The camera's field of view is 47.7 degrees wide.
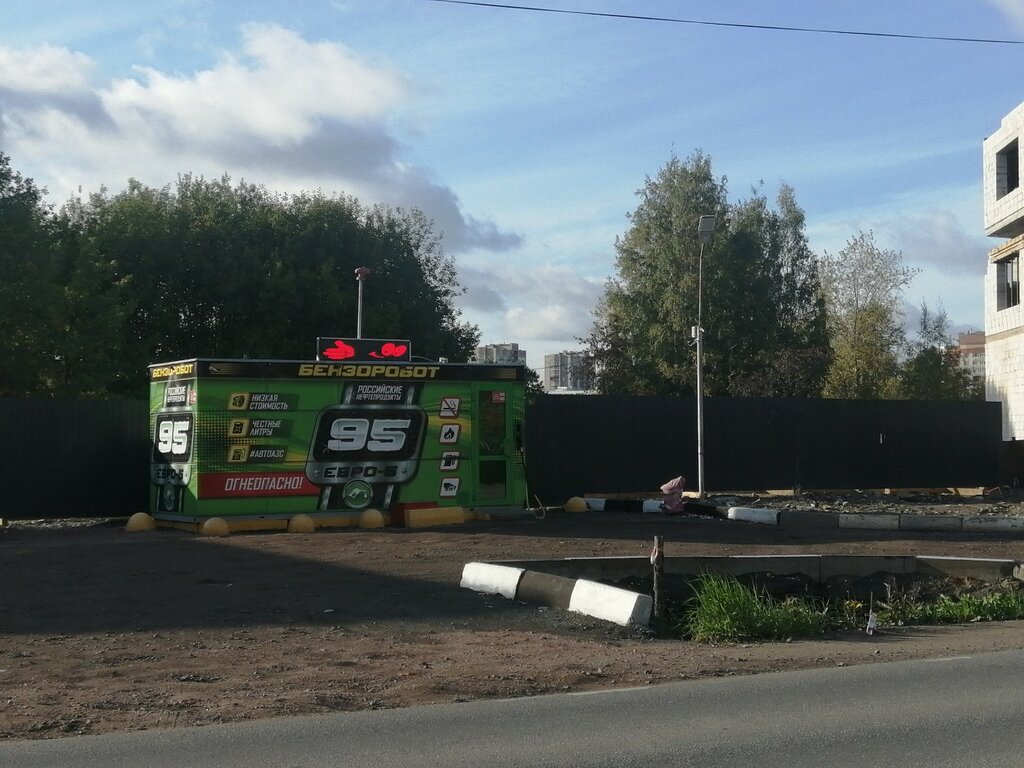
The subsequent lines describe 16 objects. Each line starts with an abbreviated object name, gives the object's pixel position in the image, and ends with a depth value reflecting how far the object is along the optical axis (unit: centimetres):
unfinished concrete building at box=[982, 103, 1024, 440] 4141
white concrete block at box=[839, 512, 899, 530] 1975
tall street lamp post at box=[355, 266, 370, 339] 2248
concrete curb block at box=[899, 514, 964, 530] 1956
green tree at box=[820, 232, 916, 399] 5697
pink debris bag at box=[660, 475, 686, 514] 2173
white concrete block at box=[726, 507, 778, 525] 2072
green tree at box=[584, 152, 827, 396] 5141
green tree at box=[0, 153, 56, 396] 3156
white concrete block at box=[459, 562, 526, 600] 1260
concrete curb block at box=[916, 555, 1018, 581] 1423
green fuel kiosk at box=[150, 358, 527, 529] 1864
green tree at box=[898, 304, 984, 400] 5741
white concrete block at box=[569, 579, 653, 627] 1121
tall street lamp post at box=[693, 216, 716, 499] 2421
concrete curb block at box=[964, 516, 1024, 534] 1959
